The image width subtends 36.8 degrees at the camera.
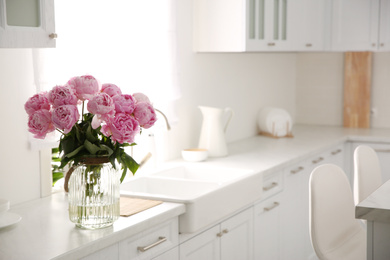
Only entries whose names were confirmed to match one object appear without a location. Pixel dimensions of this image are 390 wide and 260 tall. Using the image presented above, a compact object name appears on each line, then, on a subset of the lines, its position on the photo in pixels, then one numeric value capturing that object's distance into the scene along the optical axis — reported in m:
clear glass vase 2.05
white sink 2.41
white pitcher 3.45
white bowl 3.32
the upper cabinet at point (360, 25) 4.54
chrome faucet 3.00
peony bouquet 1.91
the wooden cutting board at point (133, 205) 2.25
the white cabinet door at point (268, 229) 3.10
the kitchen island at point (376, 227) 1.96
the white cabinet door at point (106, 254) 1.92
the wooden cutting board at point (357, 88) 4.91
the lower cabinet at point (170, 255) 2.27
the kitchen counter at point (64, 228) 1.83
